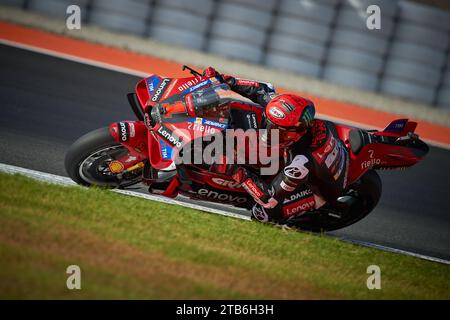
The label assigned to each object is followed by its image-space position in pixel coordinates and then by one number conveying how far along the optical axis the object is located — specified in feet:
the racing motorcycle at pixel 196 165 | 40.14
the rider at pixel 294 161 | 40.91
